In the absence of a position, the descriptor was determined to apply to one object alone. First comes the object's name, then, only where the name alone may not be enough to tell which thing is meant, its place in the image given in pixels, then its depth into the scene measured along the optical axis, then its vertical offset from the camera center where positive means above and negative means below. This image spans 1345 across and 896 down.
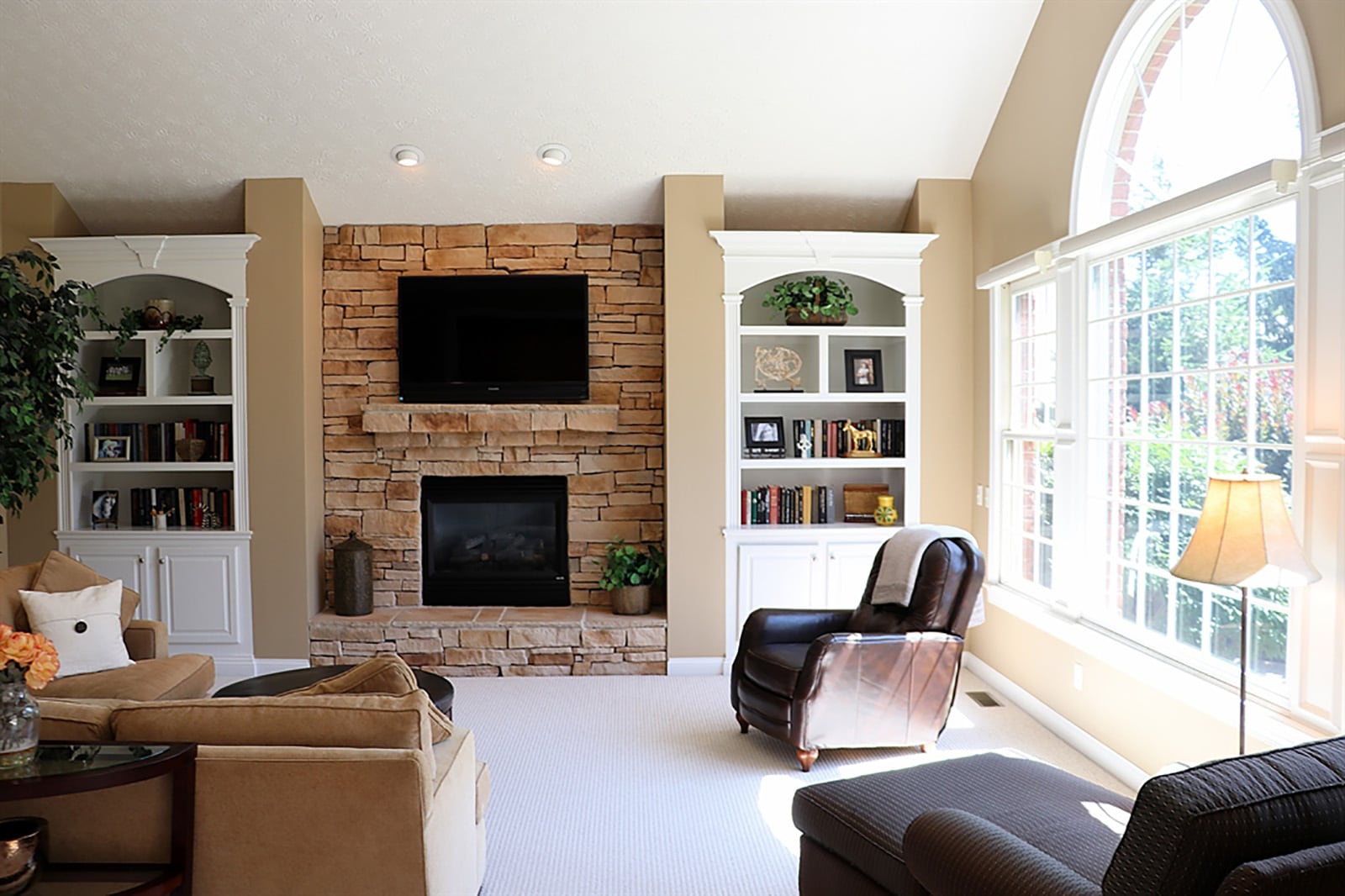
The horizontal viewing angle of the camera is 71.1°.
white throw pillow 3.74 -0.73
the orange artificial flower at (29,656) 2.16 -0.49
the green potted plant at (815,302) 5.33 +0.79
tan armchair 3.59 -0.91
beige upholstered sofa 2.04 -0.80
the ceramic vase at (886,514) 5.39 -0.42
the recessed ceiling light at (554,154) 5.02 +1.55
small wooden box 5.51 -0.35
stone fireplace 5.64 +0.13
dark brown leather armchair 3.81 -0.97
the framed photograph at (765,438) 5.48 +0.02
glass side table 1.95 -0.70
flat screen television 5.60 +0.63
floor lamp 2.50 -0.28
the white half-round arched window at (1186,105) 2.95 +1.20
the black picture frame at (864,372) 5.53 +0.40
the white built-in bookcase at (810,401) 5.24 +0.20
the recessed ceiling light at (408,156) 5.02 +1.54
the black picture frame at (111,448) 5.51 -0.02
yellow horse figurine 5.44 -0.01
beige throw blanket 4.07 -0.54
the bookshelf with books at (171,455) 5.31 -0.06
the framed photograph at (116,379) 5.53 +0.39
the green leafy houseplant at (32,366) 4.37 +0.38
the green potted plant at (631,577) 5.42 -0.78
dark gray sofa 1.41 -0.82
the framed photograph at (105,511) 5.53 -0.39
